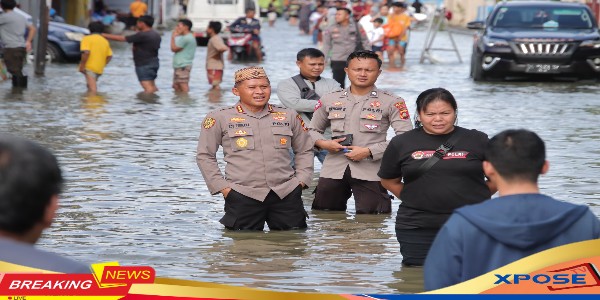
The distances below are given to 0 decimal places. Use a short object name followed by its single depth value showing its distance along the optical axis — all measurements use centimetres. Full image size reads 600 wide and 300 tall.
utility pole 2791
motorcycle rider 3628
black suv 2653
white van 4550
